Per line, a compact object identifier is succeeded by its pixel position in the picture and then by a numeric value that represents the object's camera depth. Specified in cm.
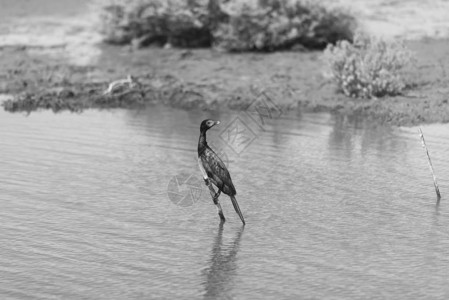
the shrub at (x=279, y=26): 3591
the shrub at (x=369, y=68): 3109
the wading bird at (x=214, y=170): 1800
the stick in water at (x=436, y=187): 1981
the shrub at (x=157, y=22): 3725
